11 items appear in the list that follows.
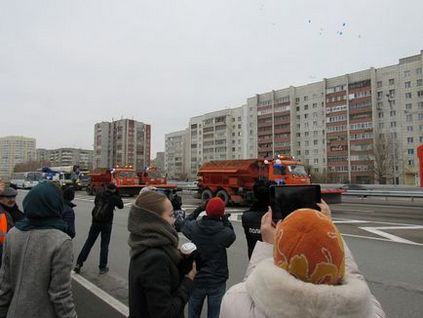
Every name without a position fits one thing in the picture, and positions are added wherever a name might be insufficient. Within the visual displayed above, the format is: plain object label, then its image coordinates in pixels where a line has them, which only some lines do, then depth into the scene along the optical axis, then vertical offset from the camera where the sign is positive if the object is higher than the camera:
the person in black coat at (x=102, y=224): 7.82 -0.97
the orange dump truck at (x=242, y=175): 20.75 -0.03
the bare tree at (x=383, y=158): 73.12 +2.94
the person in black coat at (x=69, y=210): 6.58 -0.59
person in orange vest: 4.26 -0.53
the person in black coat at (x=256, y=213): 4.47 -0.43
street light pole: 75.31 +1.54
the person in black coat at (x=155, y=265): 2.48 -0.57
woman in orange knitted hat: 1.46 -0.39
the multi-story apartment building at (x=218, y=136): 115.81 +11.14
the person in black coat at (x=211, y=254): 4.18 -0.83
